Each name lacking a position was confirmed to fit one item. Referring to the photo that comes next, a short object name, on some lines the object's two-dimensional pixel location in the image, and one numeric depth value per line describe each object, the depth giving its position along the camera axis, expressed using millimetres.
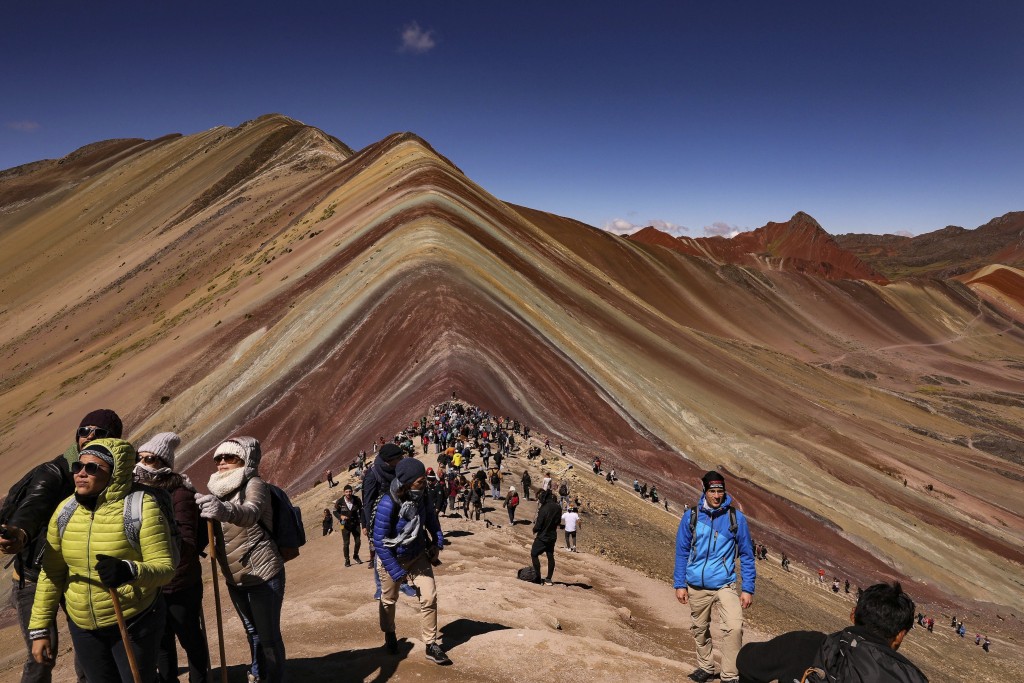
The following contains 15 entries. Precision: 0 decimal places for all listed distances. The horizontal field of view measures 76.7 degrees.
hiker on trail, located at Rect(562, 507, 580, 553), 13430
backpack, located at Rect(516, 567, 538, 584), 10219
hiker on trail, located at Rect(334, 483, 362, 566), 11492
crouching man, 3086
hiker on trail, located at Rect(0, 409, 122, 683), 4473
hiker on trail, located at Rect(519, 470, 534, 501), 16625
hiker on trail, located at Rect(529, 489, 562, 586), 10039
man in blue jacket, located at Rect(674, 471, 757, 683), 6074
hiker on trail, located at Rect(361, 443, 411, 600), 6230
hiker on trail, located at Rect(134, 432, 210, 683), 4625
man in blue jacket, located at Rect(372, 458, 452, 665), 6105
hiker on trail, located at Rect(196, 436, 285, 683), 4914
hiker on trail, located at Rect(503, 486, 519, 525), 14211
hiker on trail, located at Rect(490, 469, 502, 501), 16062
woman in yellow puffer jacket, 3926
